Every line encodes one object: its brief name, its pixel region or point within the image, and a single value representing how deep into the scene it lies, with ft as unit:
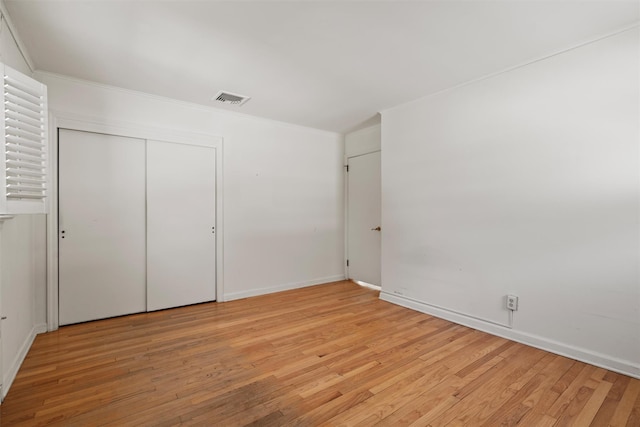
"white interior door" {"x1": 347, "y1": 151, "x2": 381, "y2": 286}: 15.06
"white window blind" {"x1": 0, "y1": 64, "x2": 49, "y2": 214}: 5.44
